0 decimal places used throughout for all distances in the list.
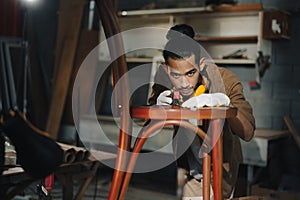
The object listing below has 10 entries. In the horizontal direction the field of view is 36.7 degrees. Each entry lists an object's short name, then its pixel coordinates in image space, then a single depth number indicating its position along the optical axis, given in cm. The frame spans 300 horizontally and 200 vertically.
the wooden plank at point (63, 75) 447
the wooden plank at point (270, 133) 321
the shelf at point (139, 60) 396
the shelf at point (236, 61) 355
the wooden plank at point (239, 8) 355
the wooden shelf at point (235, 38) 364
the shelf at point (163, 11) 373
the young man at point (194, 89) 150
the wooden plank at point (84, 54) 445
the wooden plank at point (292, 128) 338
